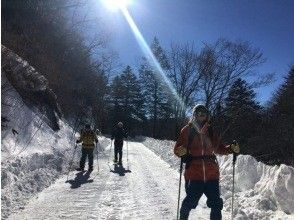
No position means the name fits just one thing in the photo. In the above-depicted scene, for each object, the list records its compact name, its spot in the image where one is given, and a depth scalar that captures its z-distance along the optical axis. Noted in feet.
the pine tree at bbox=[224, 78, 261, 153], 68.69
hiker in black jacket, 35.20
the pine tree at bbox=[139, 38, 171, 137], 119.78
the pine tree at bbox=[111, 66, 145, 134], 136.35
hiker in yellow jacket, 29.59
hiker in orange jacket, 11.56
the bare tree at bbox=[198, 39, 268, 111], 67.06
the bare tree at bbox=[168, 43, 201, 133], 73.47
